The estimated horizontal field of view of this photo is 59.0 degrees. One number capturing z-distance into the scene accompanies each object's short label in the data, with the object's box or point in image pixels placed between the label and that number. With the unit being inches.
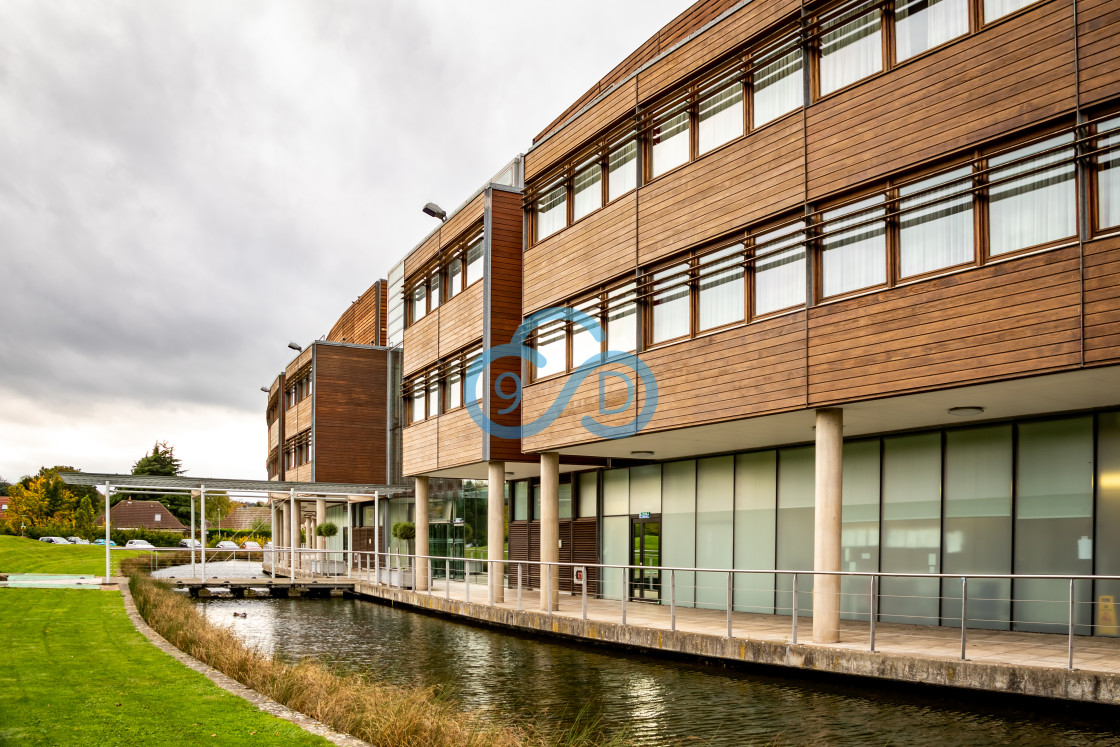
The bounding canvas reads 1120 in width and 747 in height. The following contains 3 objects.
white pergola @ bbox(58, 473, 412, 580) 1161.4
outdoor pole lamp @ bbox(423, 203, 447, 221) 1117.7
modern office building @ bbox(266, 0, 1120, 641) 463.5
